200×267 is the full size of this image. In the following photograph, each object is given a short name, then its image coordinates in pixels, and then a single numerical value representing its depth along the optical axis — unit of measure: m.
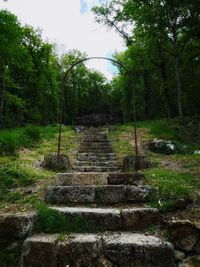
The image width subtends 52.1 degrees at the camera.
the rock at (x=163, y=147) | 6.55
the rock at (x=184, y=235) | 2.70
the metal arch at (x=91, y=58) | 5.36
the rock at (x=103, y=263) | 2.55
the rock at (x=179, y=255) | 2.64
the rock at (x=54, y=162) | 5.17
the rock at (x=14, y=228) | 2.78
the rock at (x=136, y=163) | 5.12
